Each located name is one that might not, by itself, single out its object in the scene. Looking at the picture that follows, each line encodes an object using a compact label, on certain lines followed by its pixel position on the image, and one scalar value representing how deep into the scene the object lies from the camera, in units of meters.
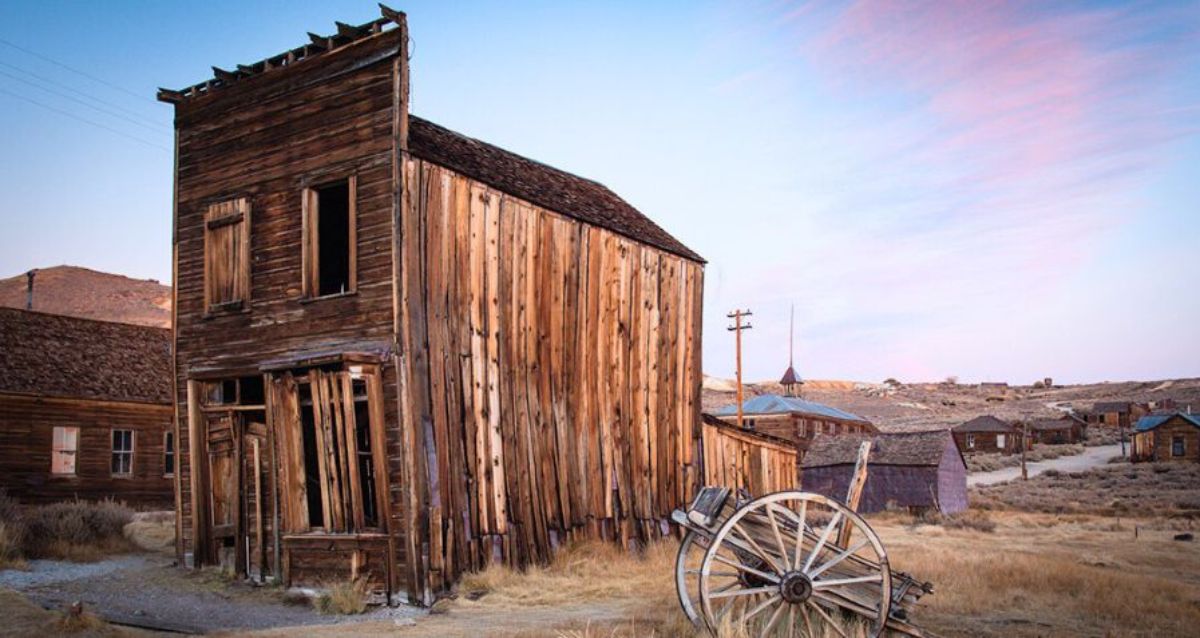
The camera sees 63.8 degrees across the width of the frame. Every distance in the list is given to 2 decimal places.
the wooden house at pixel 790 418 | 46.47
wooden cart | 7.91
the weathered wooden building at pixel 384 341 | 12.09
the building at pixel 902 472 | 32.50
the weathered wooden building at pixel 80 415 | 22.25
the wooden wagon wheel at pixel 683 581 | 8.11
